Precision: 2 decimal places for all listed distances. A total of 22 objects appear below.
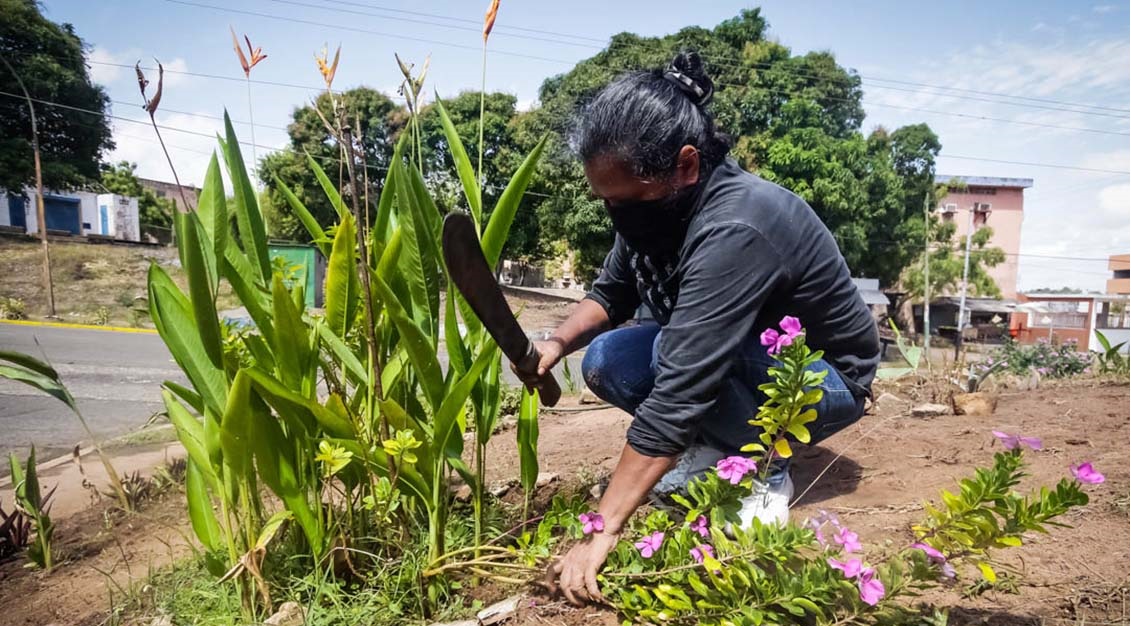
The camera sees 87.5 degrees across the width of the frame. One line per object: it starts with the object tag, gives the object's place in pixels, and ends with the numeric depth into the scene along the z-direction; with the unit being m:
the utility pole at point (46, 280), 5.40
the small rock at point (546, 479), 1.90
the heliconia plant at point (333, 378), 1.07
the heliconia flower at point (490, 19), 1.20
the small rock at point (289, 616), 1.09
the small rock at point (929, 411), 3.13
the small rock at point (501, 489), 1.83
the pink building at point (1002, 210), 28.70
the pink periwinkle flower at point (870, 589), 0.84
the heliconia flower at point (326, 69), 1.15
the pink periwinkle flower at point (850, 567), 0.86
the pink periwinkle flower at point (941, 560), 0.85
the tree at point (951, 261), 19.45
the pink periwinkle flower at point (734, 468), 0.98
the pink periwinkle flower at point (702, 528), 1.02
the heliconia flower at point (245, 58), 1.20
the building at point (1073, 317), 22.69
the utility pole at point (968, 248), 17.90
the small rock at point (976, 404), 3.05
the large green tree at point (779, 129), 13.39
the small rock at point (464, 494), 1.72
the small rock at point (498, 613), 1.14
